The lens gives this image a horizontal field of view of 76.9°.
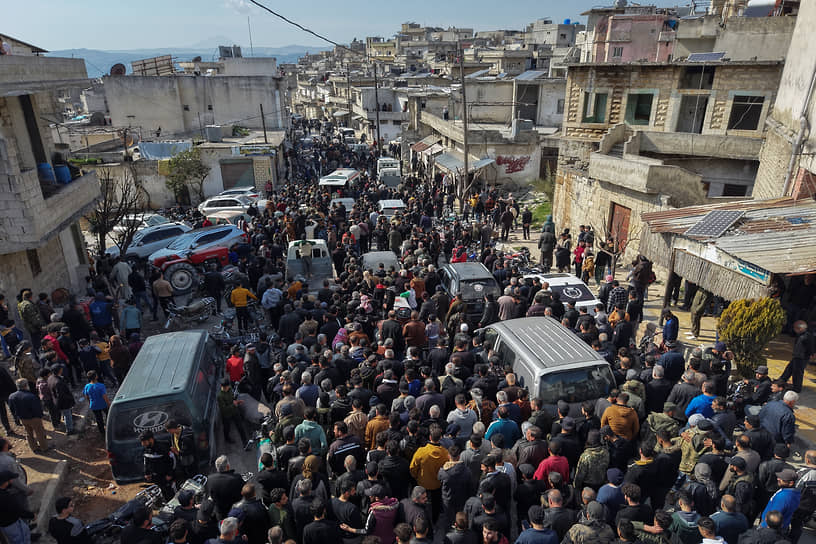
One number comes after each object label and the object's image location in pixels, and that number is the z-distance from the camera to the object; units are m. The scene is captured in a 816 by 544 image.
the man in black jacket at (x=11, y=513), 5.46
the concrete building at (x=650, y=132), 16.73
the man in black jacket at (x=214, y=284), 13.04
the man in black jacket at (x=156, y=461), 6.41
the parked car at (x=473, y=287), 11.40
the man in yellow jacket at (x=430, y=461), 5.94
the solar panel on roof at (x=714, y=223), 10.01
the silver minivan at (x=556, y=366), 6.91
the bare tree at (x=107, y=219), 17.08
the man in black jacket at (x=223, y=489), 5.66
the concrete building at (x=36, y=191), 10.99
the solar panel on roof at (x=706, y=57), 19.91
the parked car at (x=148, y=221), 20.63
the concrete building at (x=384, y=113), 47.16
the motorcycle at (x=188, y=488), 5.94
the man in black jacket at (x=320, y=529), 5.00
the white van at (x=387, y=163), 31.52
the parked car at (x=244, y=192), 27.08
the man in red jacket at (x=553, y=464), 5.69
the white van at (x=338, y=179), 25.31
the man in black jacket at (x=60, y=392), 7.99
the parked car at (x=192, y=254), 14.41
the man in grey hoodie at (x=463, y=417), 6.65
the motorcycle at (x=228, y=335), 11.03
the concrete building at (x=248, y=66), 50.62
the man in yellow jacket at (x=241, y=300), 11.75
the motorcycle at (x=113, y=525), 5.83
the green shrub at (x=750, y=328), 7.94
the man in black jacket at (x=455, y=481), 5.67
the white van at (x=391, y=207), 20.05
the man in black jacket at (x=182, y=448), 6.69
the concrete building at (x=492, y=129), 27.16
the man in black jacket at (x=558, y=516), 5.06
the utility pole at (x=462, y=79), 18.94
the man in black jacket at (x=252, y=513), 5.31
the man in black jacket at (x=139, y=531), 4.90
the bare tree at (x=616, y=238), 15.16
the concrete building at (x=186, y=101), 37.59
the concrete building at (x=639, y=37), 28.86
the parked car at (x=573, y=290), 11.20
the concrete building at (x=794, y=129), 11.86
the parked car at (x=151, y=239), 17.02
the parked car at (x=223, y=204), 23.84
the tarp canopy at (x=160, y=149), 29.16
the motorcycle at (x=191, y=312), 12.74
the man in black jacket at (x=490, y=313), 10.46
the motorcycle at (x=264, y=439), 6.69
